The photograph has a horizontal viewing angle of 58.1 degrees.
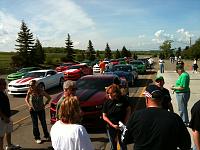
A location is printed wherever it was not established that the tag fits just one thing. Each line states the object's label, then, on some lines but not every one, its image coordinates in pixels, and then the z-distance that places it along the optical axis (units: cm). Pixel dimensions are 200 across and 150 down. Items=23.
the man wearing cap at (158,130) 185
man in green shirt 456
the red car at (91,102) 496
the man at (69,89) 328
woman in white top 193
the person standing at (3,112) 373
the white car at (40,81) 988
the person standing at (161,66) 1726
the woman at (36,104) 435
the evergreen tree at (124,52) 5942
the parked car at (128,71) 1143
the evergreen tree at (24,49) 3195
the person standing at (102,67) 1574
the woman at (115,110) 316
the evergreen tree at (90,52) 4677
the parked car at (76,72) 1436
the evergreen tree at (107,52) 5462
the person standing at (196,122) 218
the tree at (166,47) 7292
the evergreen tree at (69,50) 4139
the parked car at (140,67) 1814
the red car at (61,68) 1821
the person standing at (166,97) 349
